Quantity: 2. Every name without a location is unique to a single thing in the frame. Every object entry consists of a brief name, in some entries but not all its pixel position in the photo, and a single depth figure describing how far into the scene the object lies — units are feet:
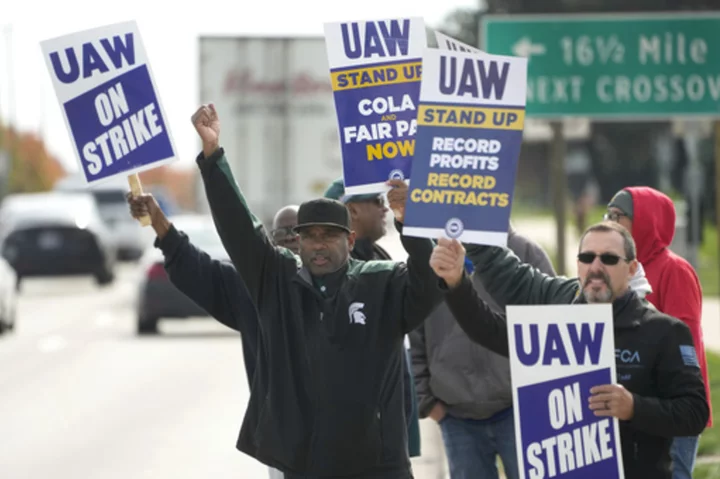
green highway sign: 110.93
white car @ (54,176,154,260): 290.15
